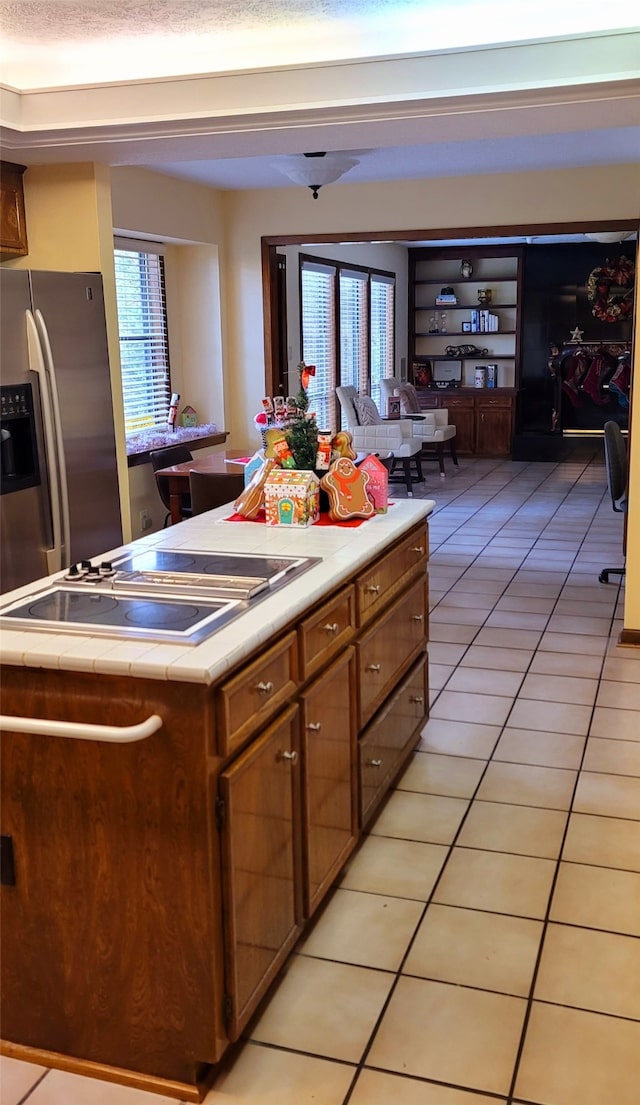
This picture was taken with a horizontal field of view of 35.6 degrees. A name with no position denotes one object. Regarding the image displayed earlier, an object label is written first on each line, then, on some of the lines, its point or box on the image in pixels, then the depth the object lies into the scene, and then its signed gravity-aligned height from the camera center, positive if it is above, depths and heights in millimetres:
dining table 5312 -536
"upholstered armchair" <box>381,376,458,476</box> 10195 -581
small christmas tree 3152 -219
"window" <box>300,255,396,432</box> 9375 +391
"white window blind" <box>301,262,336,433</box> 9203 +305
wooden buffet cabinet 11617 -613
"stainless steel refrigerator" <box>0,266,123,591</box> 3586 -198
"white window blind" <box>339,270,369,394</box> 10438 +358
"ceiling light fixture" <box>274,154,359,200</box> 5070 +1032
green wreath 11328 +822
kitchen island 1811 -888
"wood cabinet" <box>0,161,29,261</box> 4027 +655
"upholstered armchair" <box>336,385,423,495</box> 9203 -604
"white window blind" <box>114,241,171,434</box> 6445 +231
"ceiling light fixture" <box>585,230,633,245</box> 8906 +1118
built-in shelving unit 11859 +647
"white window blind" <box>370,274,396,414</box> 11516 +416
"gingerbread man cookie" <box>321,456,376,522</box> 3035 -370
